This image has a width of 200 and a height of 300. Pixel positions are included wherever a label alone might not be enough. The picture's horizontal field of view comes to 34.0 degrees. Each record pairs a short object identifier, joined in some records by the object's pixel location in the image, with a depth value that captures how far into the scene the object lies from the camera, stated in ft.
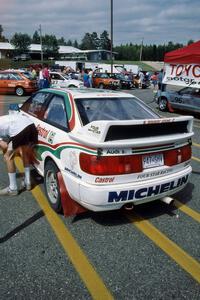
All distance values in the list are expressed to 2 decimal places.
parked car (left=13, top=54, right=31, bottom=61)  277.64
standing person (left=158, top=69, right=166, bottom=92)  49.88
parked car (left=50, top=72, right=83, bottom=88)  72.34
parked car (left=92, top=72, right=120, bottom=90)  85.61
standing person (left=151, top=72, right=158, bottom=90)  103.24
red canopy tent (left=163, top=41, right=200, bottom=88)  42.86
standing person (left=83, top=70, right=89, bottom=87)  73.20
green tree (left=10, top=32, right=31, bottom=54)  306.14
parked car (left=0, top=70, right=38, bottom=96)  66.13
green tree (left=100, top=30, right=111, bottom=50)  520.87
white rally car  11.23
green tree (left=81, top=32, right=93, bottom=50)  500.25
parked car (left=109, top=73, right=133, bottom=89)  95.35
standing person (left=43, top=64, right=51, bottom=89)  61.42
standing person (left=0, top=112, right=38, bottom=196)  15.21
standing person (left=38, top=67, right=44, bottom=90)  61.21
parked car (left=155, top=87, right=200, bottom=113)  42.98
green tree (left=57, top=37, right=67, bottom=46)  522.31
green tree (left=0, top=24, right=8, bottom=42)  432.13
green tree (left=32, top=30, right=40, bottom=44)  420.60
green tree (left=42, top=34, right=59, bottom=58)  315.78
